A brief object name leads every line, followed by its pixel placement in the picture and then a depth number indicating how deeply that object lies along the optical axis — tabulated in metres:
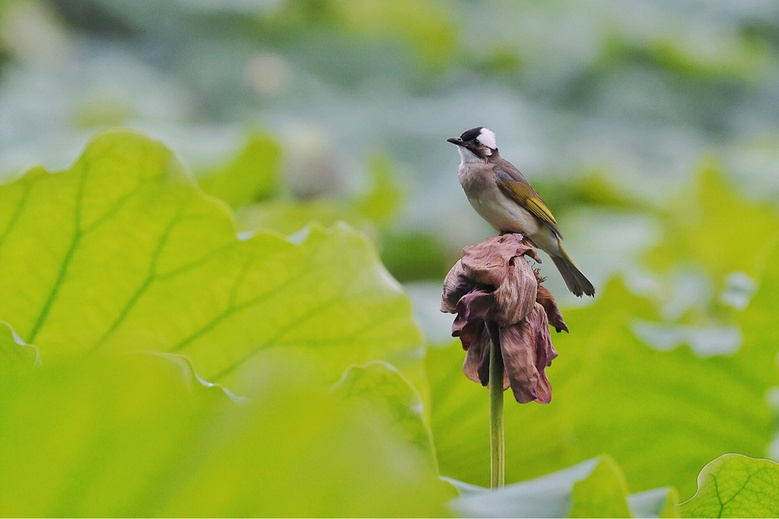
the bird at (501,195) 8.64
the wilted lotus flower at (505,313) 8.42
